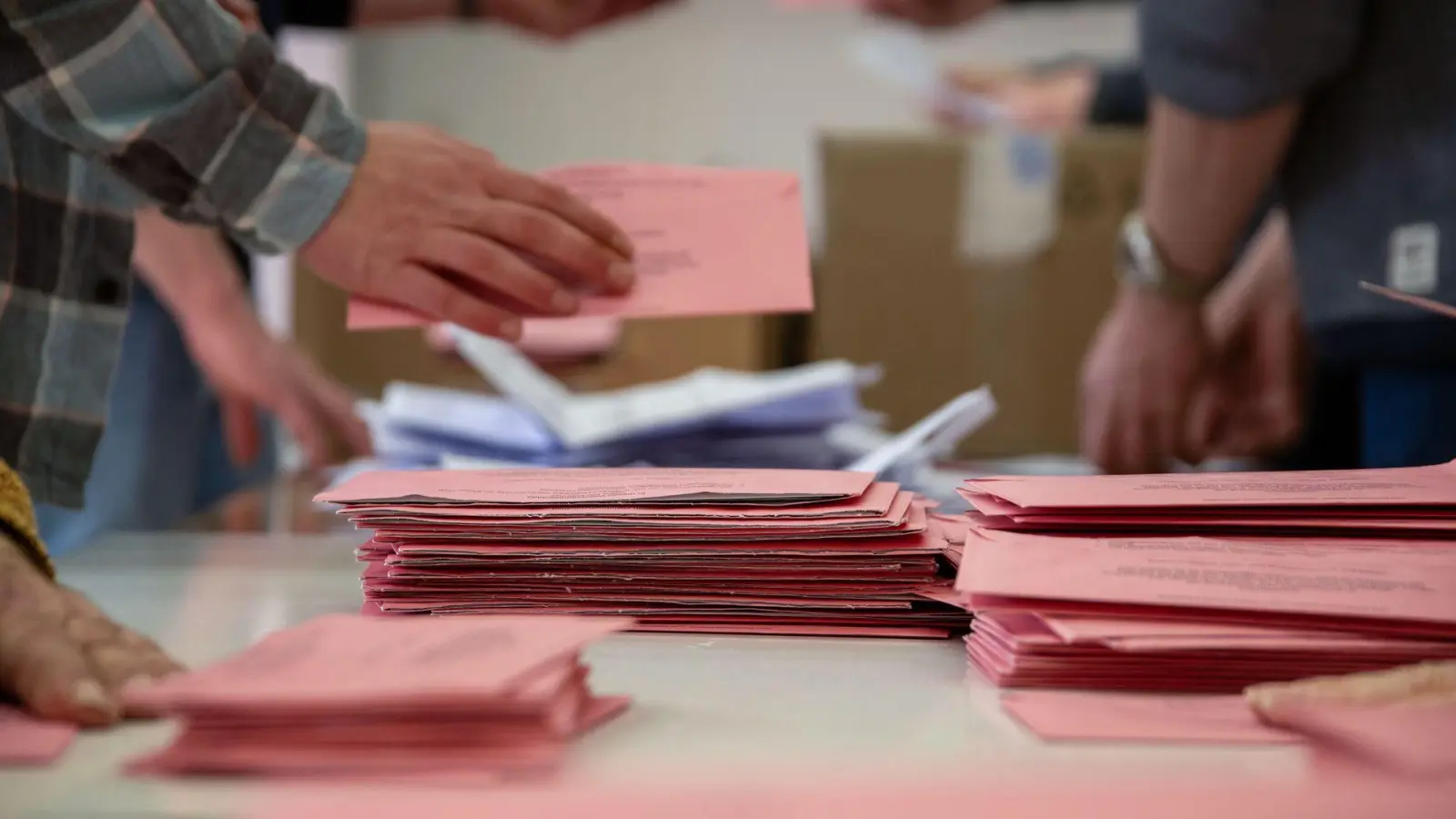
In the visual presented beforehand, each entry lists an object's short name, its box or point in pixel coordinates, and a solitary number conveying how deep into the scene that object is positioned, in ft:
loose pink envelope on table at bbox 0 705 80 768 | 5.59
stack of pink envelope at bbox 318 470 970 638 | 6.04
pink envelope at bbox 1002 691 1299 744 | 5.64
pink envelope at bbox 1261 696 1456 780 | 5.38
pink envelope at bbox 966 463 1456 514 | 5.92
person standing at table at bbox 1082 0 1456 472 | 7.03
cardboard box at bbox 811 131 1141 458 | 12.64
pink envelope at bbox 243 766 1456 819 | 5.17
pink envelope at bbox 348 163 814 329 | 6.44
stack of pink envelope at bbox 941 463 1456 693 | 5.74
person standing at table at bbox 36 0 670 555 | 7.95
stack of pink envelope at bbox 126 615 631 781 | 5.52
